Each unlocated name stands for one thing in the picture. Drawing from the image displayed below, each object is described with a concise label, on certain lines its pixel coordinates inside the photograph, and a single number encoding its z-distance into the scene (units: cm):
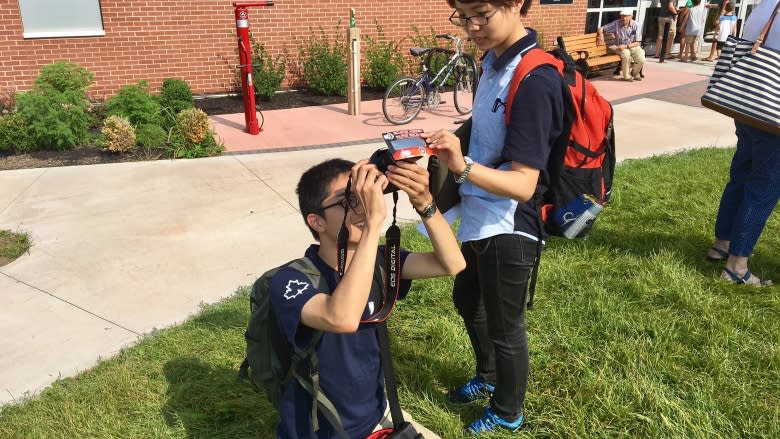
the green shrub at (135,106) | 779
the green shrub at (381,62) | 1159
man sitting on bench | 1298
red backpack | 247
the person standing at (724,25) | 1566
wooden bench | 1304
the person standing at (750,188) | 386
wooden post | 893
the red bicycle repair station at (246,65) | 781
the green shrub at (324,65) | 1105
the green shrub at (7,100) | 890
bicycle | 930
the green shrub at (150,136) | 748
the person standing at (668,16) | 1574
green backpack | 200
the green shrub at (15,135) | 742
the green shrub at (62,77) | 795
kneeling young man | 176
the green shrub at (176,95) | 867
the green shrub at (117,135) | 726
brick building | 939
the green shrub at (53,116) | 743
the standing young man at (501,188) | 216
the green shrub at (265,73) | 1047
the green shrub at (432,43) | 1184
